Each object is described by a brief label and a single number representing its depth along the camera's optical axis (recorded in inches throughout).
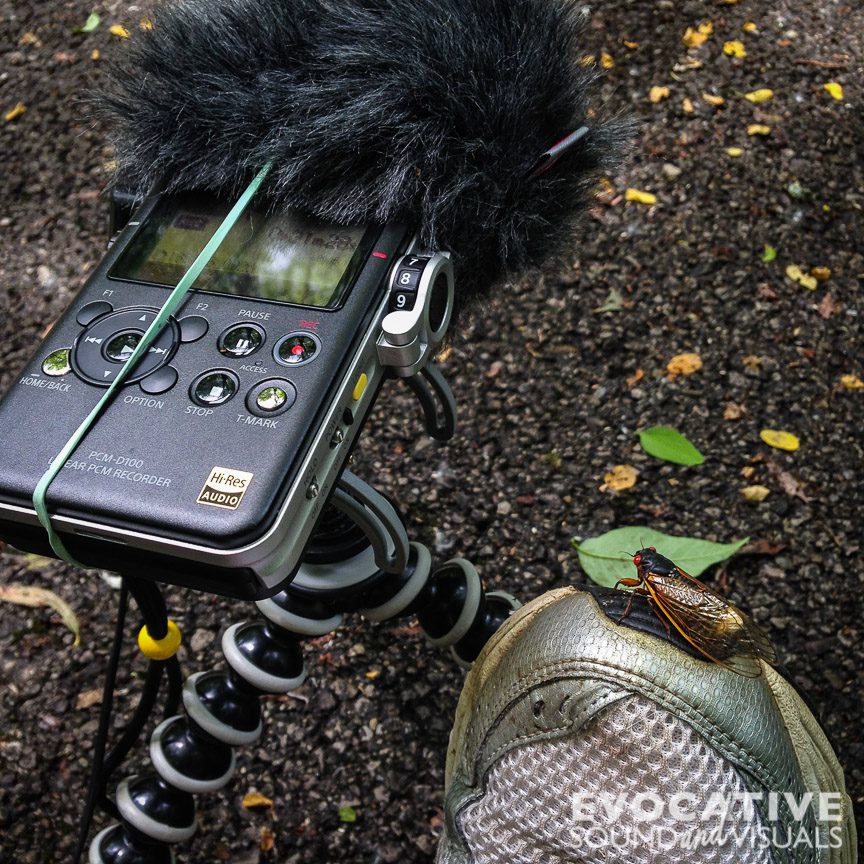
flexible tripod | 14.2
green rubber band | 11.3
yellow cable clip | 13.9
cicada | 12.0
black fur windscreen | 12.9
